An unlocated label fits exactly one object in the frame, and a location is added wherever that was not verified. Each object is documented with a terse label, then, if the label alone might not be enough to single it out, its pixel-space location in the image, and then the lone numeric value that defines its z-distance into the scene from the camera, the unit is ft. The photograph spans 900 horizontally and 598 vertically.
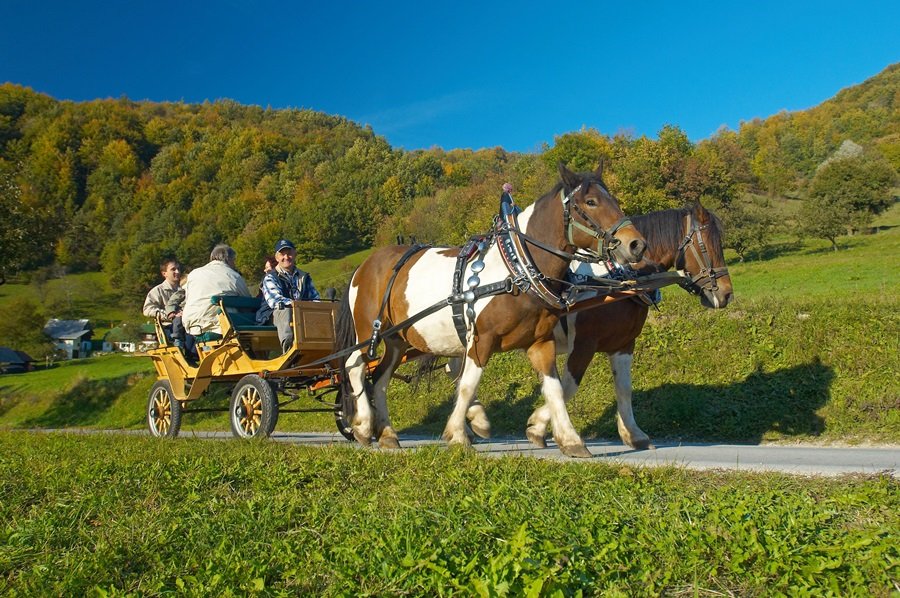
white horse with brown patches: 21.91
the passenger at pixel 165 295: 35.45
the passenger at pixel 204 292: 32.55
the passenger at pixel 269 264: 33.07
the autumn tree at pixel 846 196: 119.75
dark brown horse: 26.05
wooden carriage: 29.37
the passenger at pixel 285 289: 30.40
